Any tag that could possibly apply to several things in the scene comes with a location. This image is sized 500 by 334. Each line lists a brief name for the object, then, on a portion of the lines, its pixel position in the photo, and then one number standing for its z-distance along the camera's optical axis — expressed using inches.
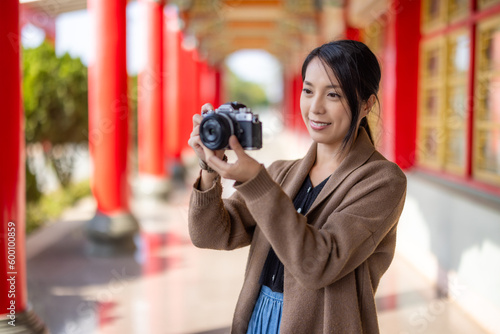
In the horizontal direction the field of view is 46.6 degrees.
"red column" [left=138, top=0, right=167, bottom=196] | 339.3
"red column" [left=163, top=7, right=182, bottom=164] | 458.6
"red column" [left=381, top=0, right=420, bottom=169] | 245.3
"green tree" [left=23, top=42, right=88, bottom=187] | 290.7
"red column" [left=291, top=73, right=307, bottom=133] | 695.6
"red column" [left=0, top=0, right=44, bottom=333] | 126.9
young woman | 54.1
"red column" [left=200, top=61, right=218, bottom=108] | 827.4
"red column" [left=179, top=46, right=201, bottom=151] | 560.2
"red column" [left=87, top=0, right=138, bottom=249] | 225.1
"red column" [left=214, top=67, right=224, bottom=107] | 1029.2
